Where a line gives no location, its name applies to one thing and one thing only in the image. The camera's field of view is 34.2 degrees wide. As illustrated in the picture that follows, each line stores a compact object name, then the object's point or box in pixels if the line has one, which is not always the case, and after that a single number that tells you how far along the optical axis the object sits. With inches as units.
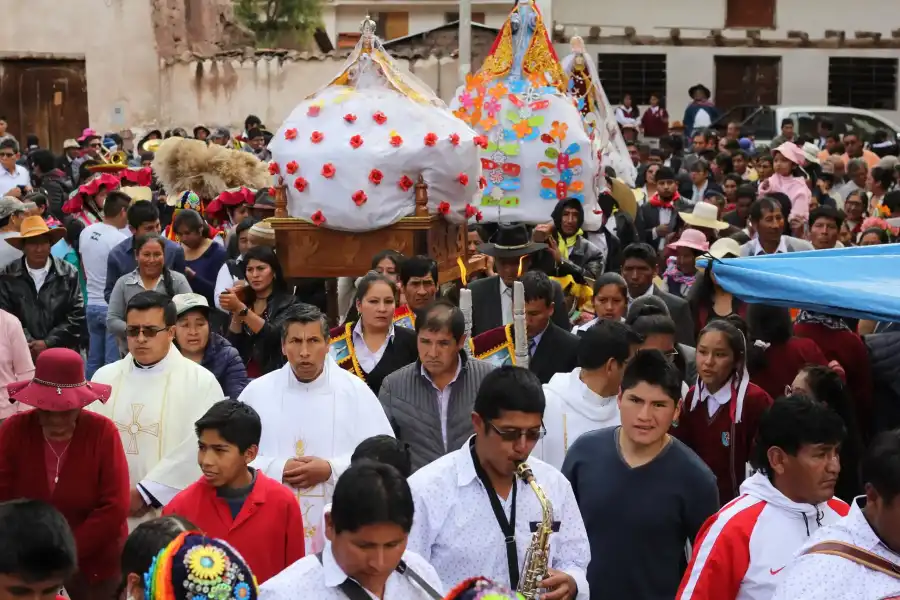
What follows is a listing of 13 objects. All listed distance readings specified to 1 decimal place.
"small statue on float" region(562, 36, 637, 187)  614.9
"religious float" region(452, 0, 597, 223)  470.6
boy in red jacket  195.0
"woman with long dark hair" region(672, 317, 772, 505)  244.5
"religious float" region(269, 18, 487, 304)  344.8
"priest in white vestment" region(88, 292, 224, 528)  233.0
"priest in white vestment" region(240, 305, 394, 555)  226.1
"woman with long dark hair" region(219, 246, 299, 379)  306.0
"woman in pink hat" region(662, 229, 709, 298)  377.4
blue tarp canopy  204.1
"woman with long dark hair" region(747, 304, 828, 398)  279.1
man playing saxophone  169.9
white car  901.8
